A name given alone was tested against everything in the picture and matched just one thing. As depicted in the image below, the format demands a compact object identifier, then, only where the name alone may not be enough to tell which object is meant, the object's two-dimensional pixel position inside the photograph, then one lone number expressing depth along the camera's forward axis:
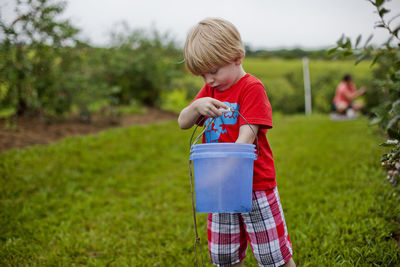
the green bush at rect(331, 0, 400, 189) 1.18
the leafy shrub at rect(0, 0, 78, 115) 4.15
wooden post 14.87
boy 1.48
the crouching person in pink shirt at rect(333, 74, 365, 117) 9.11
